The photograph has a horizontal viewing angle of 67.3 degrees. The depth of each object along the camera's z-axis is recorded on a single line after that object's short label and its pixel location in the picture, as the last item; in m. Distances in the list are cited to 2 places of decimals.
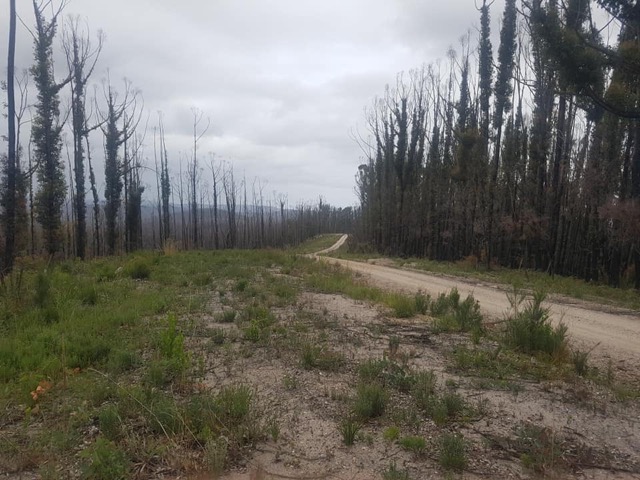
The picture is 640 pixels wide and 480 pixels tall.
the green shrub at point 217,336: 7.27
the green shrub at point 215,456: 3.69
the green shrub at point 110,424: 4.20
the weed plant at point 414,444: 4.07
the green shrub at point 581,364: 5.99
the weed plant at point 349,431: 4.20
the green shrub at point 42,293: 9.02
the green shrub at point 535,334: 6.79
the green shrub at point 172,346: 5.73
